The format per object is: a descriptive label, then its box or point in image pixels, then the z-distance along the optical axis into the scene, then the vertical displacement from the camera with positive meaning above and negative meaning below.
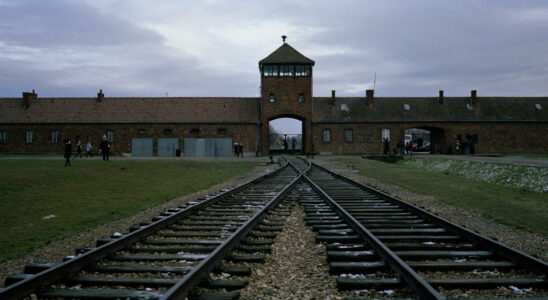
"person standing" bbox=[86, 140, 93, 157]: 33.61 -0.58
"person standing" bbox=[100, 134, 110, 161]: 23.21 -0.15
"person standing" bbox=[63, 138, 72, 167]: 19.19 -0.39
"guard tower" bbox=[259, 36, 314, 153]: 38.88 +6.10
